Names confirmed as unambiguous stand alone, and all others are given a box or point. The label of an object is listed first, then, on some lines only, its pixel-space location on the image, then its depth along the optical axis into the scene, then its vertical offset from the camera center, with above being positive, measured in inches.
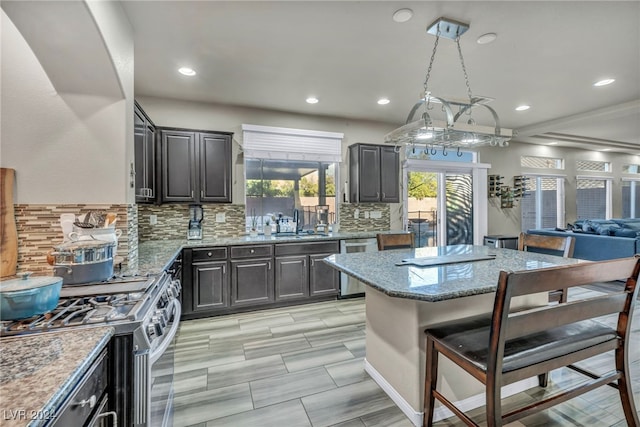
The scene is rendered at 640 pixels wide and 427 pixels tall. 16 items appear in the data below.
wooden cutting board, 72.4 -4.6
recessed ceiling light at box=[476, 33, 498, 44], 99.7 +60.1
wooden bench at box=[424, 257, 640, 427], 48.1 -26.5
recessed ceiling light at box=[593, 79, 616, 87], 138.2 +61.7
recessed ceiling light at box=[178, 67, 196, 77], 120.7 +59.1
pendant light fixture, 85.6 +23.9
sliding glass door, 217.6 +5.8
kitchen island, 60.2 -25.3
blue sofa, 177.6 -20.5
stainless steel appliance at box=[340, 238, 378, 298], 160.4 -23.3
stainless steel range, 43.2 -20.0
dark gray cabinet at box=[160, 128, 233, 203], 139.6 +22.4
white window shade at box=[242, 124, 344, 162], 166.4 +40.1
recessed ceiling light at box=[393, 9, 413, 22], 86.8 +59.7
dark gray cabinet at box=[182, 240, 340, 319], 133.3 -33.2
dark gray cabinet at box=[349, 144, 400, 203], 180.2 +22.9
